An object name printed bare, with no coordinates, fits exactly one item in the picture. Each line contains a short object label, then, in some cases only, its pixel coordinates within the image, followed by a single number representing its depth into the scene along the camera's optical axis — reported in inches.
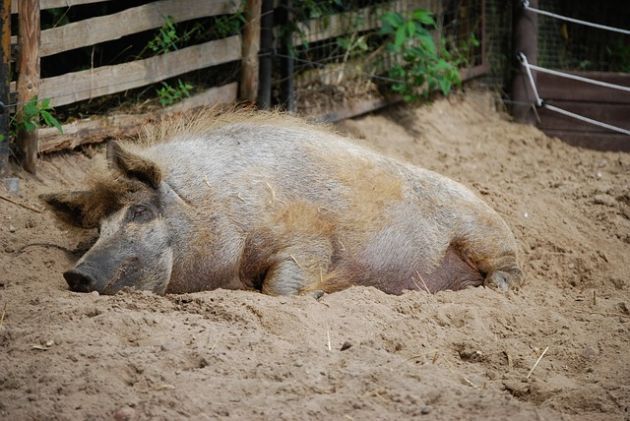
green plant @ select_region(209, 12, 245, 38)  630.5
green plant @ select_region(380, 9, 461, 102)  705.0
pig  414.3
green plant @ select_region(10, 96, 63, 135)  477.7
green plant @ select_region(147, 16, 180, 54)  580.7
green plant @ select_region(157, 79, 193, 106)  590.2
